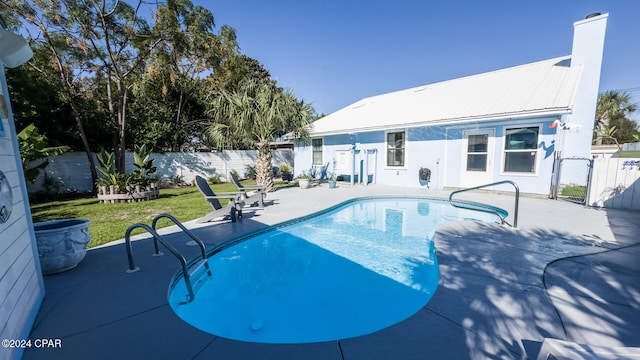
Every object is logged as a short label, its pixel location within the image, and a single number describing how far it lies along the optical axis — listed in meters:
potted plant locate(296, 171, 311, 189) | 12.72
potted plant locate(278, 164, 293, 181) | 17.45
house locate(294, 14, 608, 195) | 9.14
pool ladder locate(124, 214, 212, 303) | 3.27
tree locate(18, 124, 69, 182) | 8.09
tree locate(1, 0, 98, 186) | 10.18
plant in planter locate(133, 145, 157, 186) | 10.46
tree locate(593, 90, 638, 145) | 23.39
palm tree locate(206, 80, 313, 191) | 10.09
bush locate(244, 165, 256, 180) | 17.72
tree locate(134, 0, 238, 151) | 13.07
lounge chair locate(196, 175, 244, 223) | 6.45
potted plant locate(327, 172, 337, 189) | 13.01
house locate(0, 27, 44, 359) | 2.16
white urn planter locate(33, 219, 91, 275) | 3.55
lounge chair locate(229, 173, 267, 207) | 8.14
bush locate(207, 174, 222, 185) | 16.25
